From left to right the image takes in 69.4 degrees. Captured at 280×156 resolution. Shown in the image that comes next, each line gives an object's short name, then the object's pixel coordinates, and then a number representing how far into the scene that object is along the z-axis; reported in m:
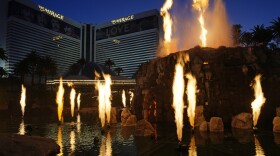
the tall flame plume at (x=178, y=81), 31.49
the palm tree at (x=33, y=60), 69.08
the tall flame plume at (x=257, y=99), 27.81
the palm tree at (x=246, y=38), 47.93
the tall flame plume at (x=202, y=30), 47.46
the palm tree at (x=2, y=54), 57.95
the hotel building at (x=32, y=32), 114.00
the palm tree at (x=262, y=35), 43.82
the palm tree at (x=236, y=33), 56.19
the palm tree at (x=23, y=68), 69.08
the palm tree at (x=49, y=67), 73.23
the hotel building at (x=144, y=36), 142.36
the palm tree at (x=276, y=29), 41.25
